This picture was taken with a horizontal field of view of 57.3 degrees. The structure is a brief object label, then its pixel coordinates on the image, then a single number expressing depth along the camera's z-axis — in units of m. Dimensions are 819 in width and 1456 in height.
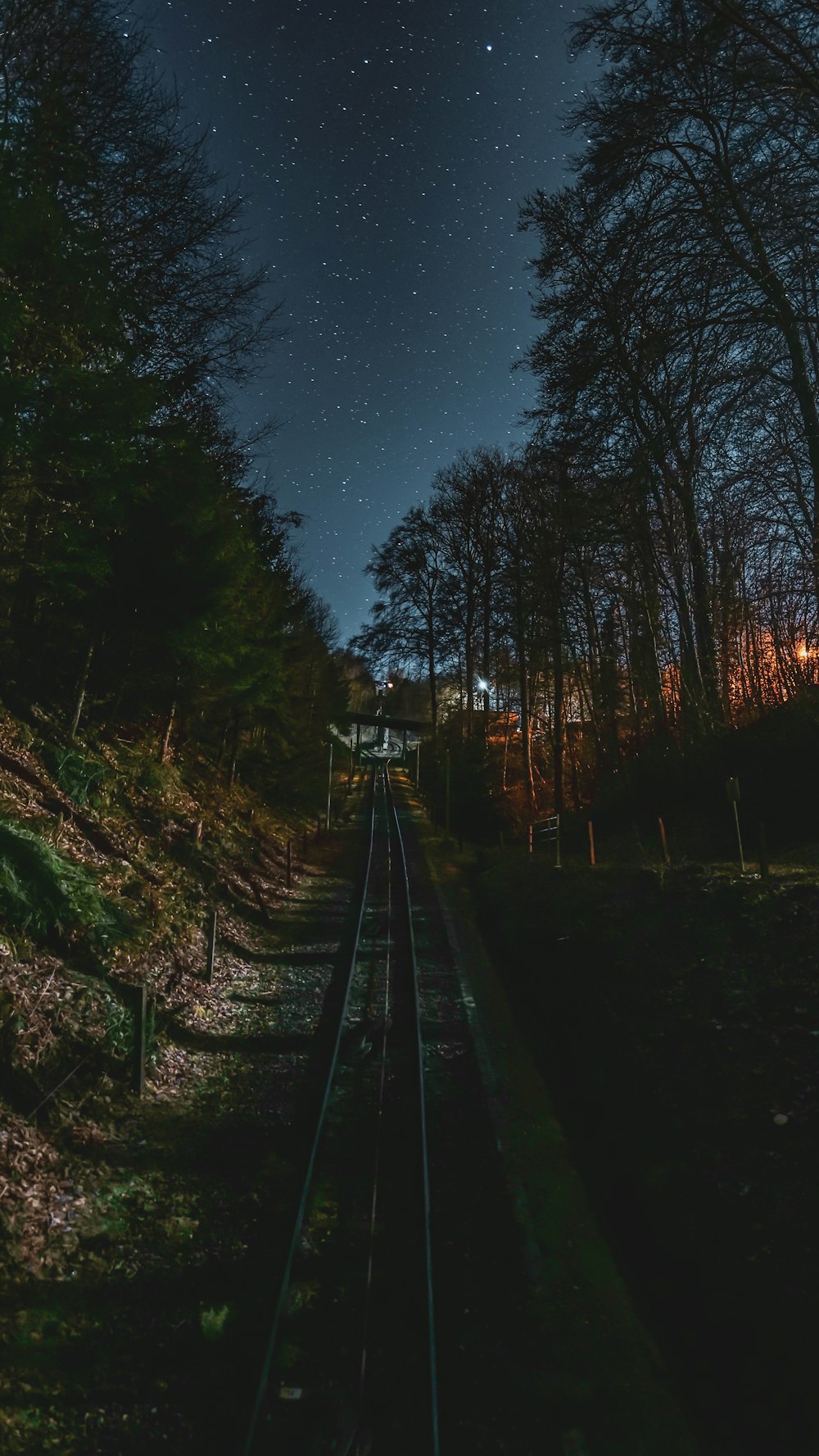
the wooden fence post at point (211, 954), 10.30
